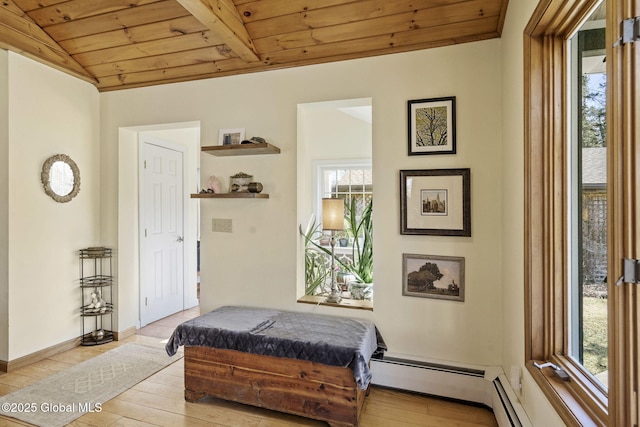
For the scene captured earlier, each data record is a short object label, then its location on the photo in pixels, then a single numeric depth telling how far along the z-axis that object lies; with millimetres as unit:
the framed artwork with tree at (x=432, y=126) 2369
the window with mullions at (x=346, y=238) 2895
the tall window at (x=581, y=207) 902
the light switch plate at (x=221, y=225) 2971
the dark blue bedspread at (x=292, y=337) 1995
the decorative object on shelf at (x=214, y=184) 2914
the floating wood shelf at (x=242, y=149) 2650
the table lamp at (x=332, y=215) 2631
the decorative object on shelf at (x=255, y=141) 2702
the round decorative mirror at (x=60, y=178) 2929
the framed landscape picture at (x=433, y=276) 2369
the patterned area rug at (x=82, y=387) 2145
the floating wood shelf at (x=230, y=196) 2713
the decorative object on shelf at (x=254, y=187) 2768
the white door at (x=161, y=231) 3776
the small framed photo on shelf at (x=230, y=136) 2908
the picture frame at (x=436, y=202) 2338
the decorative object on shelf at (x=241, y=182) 2852
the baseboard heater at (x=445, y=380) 2172
